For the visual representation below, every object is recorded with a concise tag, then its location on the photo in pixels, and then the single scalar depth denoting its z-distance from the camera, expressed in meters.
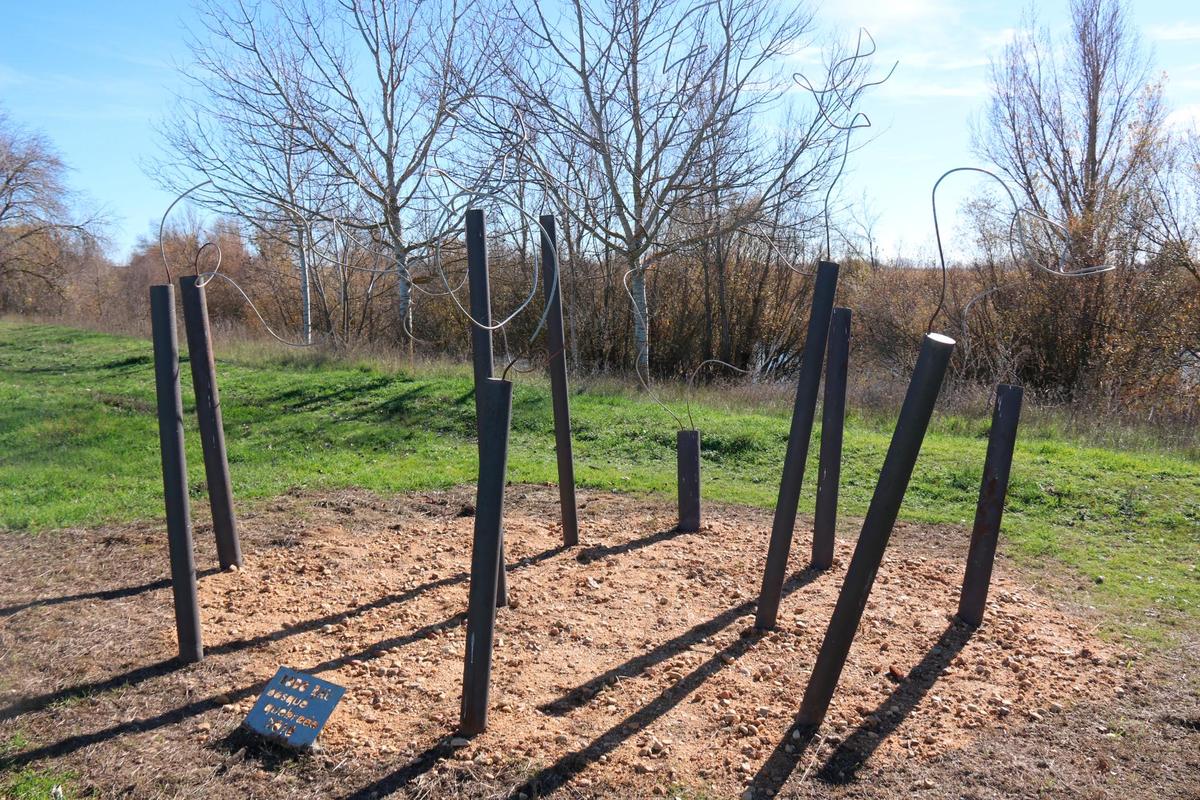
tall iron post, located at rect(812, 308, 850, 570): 4.56
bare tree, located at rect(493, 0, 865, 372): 14.31
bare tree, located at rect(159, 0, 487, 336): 15.17
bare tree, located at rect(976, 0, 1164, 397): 14.65
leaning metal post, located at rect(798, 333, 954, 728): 2.84
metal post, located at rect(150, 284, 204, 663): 3.69
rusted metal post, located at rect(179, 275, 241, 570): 4.45
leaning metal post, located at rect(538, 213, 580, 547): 4.82
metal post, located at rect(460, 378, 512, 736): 3.07
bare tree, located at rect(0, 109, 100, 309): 35.94
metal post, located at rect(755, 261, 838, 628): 3.96
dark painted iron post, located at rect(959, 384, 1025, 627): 4.31
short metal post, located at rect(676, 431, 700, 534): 5.85
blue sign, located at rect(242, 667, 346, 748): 3.10
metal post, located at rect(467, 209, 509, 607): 3.77
